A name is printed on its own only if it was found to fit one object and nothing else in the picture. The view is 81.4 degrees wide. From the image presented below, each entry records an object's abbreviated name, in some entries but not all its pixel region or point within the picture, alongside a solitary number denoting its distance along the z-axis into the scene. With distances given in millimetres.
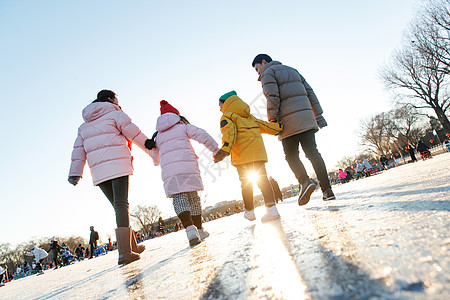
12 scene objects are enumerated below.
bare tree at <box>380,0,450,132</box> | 15188
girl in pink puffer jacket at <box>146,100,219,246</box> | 3010
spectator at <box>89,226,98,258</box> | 14659
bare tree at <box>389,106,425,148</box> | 43312
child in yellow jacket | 2834
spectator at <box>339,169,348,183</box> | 21053
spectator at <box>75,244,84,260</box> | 18688
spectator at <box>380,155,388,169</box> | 24762
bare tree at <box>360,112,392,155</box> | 45156
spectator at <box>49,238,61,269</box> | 13629
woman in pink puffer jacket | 2758
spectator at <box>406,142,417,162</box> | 21038
